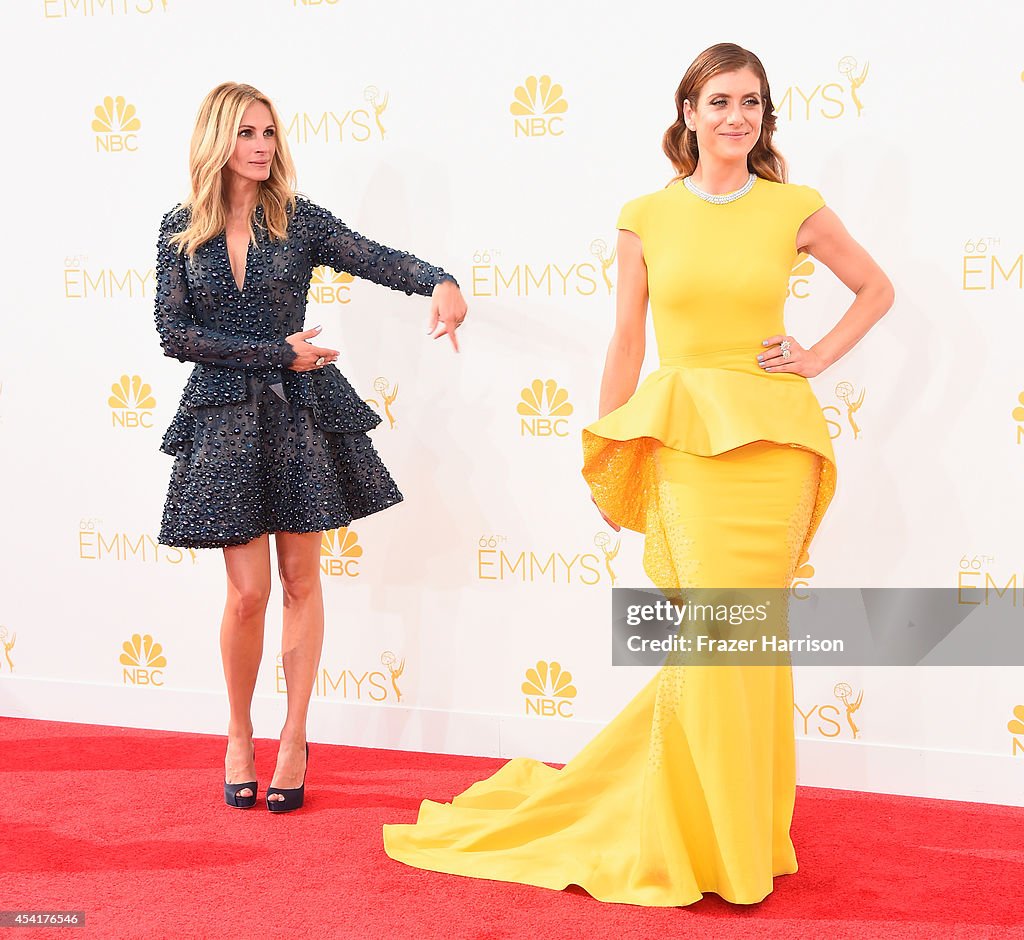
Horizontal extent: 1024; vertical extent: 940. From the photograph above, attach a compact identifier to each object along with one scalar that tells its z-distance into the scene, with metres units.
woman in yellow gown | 2.53
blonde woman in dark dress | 3.03
